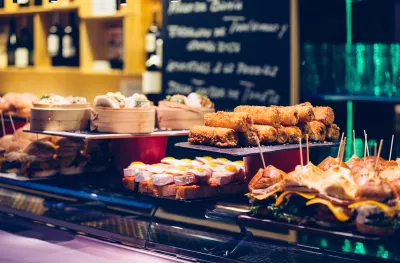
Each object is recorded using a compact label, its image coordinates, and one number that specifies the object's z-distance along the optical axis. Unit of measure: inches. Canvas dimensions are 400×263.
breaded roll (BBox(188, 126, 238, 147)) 98.9
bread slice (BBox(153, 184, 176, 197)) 101.9
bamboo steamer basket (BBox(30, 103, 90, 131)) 117.6
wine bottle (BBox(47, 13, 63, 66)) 240.1
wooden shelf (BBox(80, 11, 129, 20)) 212.5
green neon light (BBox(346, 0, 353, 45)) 168.4
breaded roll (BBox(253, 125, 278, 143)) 100.9
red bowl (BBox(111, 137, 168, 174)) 122.9
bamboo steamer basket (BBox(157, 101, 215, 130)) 125.3
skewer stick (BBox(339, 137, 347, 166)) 90.4
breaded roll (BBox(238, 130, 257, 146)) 101.0
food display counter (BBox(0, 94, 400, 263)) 83.2
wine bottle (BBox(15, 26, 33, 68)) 252.2
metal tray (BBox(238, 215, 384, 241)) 75.9
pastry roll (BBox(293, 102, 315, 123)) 105.7
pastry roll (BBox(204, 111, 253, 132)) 100.2
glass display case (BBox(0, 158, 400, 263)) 86.7
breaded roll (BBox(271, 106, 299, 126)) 103.9
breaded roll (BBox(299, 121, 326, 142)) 105.6
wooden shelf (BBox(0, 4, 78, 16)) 226.6
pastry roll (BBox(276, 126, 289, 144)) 102.3
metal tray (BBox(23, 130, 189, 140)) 109.0
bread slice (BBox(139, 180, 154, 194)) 103.8
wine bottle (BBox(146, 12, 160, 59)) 215.4
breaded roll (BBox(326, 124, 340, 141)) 108.7
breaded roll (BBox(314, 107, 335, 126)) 108.7
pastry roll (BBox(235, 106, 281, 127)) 103.7
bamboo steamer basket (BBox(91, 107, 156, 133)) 113.4
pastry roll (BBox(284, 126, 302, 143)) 103.5
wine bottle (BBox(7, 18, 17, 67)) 258.8
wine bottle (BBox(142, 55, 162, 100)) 215.0
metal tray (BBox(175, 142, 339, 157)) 92.7
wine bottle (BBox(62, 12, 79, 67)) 239.5
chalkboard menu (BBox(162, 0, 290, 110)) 174.9
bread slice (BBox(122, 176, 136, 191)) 107.9
